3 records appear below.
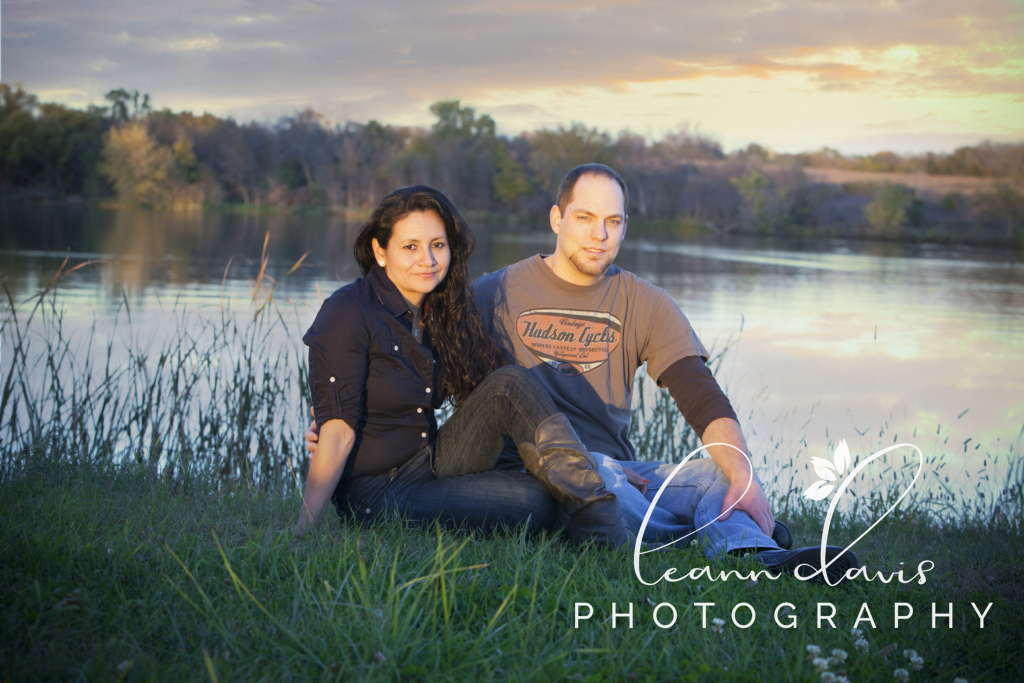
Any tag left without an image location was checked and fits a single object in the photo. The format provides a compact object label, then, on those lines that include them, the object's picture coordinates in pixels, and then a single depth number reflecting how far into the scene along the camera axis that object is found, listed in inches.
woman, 101.0
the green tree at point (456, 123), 1712.6
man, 119.8
